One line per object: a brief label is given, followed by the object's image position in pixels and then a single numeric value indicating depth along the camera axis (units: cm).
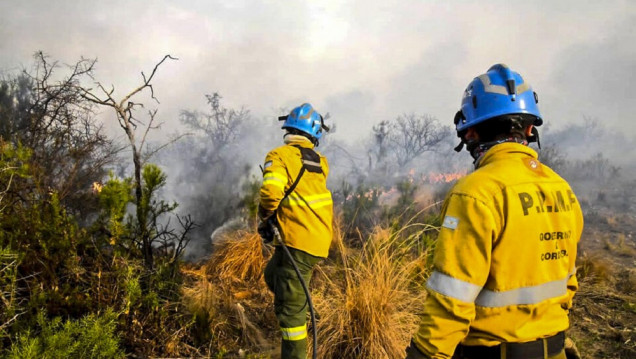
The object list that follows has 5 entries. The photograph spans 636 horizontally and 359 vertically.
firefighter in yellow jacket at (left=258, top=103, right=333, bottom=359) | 309
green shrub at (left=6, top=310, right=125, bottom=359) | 188
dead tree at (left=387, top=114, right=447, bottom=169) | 1429
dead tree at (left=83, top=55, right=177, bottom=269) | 332
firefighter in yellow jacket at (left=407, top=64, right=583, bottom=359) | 135
